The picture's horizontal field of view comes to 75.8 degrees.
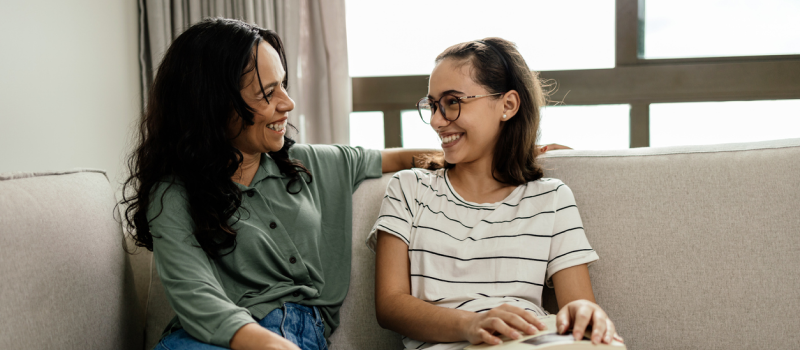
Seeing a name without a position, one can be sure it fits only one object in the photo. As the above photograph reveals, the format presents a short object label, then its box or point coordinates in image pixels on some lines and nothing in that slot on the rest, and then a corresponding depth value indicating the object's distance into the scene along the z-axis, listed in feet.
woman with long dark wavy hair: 3.38
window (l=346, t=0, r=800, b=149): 8.09
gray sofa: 3.73
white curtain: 7.68
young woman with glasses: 3.58
